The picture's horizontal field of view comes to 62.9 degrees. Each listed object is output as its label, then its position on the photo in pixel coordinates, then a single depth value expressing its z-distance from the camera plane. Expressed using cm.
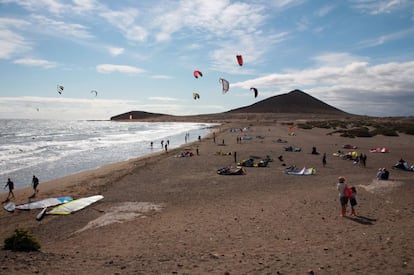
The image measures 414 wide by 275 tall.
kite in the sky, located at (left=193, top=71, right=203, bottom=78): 2742
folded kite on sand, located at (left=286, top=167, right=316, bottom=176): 1771
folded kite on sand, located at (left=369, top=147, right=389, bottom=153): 2558
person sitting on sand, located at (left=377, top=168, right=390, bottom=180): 1538
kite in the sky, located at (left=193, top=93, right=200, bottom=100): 3718
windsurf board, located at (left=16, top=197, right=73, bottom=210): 1281
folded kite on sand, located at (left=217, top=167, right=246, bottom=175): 1819
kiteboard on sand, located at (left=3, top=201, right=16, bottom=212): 1273
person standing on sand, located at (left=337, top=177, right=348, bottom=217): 985
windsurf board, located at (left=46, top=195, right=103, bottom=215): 1208
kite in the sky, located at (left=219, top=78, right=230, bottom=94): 2457
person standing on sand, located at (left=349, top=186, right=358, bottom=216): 980
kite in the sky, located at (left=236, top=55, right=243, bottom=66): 2191
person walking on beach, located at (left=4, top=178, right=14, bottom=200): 1500
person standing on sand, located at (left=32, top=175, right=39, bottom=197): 1557
